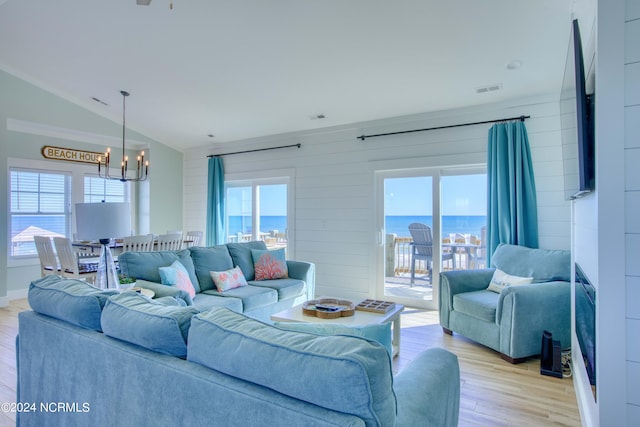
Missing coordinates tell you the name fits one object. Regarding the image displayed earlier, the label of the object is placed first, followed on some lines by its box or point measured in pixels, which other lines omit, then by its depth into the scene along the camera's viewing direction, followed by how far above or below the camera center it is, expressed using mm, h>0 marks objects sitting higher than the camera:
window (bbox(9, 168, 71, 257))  5387 +175
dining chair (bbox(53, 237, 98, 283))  3877 -522
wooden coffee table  2801 -818
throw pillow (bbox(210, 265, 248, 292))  3689 -658
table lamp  2324 -24
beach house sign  5633 +1050
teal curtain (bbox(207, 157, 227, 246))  6469 +186
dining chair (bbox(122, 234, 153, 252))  4367 -329
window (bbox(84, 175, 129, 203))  6195 +503
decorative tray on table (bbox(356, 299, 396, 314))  3000 -780
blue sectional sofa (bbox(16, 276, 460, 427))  912 -497
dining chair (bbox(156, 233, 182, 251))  4898 -347
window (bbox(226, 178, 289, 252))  6039 +112
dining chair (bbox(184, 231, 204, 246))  5717 -323
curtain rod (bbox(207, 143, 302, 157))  5695 +1169
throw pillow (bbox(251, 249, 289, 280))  4227 -577
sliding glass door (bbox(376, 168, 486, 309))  4516 -155
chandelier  4822 +812
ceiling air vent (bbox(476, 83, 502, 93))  3832 +1415
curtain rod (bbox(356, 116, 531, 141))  4027 +1144
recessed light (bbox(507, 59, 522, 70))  3379 +1472
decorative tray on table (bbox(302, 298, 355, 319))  2875 -776
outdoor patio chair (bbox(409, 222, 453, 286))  4715 -408
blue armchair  3062 -797
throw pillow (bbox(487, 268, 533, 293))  3412 -634
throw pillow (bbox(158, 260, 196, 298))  3186 -548
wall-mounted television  1704 +478
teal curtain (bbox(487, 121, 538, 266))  3904 +305
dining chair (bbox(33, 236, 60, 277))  4102 -437
